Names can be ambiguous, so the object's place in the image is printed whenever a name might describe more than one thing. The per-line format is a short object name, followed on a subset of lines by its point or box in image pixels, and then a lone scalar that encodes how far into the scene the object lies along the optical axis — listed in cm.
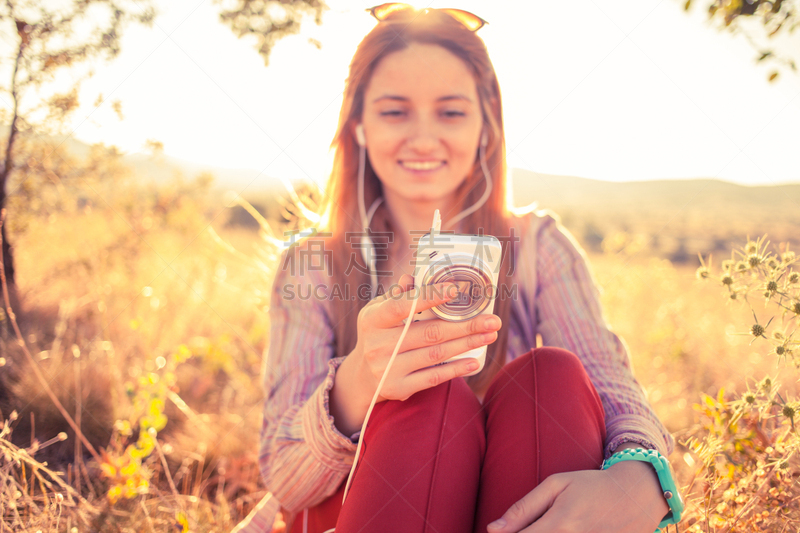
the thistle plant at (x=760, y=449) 99
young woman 97
